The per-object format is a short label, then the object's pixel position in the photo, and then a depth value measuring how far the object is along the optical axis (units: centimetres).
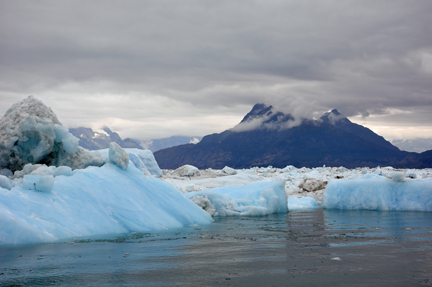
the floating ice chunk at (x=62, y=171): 1145
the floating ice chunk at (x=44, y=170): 1106
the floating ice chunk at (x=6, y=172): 1269
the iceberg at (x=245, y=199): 1712
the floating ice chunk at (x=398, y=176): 1960
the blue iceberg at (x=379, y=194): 1928
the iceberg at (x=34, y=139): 1254
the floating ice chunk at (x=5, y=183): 979
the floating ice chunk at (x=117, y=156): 1320
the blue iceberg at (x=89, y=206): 897
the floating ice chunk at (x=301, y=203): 2290
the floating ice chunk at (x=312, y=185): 2956
